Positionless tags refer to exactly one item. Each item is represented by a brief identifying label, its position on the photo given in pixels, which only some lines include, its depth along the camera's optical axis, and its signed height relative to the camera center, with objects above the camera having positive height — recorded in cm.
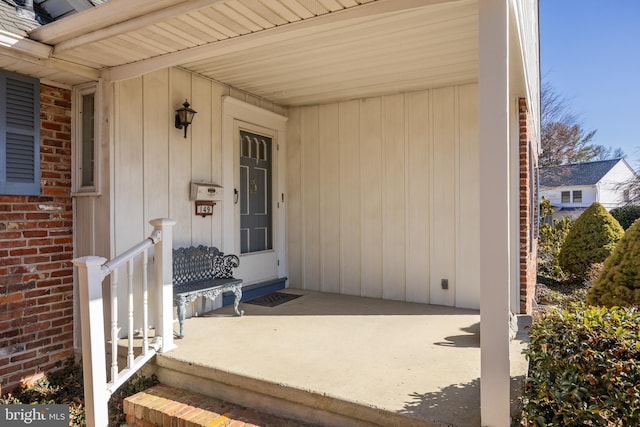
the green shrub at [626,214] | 1257 -16
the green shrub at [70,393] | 297 -140
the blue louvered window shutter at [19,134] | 304 +64
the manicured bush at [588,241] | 717 -58
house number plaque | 419 +6
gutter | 270 +116
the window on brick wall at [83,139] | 351 +67
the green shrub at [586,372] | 190 -83
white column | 206 -1
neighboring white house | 2045 +139
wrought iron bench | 355 -63
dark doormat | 468 -104
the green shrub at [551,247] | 780 -87
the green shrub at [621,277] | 372 -66
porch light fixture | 389 +96
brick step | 247 -128
